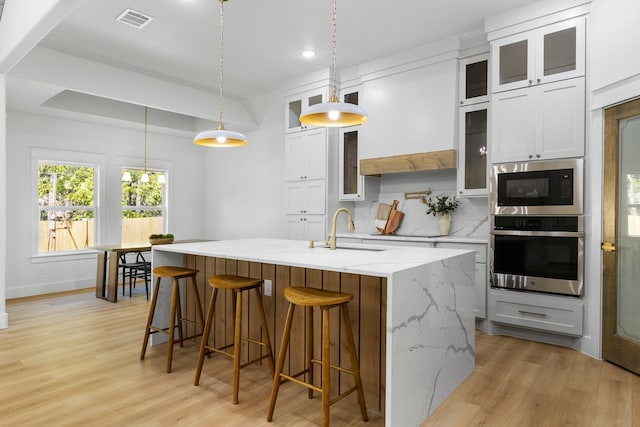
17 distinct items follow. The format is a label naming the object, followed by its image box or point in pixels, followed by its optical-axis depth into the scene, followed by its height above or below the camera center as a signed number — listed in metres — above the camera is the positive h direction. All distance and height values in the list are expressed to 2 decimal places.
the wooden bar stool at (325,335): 2.03 -0.67
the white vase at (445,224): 4.39 -0.12
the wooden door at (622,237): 2.91 -0.17
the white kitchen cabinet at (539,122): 3.29 +0.80
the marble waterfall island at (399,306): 1.96 -0.55
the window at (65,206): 5.64 +0.04
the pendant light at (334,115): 2.40 +0.62
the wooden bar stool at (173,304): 2.94 -0.75
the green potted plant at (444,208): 4.39 +0.05
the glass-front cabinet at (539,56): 3.30 +1.39
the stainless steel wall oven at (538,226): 3.28 -0.11
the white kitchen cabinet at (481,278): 3.79 -0.62
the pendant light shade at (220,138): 3.06 +0.56
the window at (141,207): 6.52 +0.04
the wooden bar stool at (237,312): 2.49 -0.67
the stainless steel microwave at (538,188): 3.28 +0.23
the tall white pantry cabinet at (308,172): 5.02 +0.51
